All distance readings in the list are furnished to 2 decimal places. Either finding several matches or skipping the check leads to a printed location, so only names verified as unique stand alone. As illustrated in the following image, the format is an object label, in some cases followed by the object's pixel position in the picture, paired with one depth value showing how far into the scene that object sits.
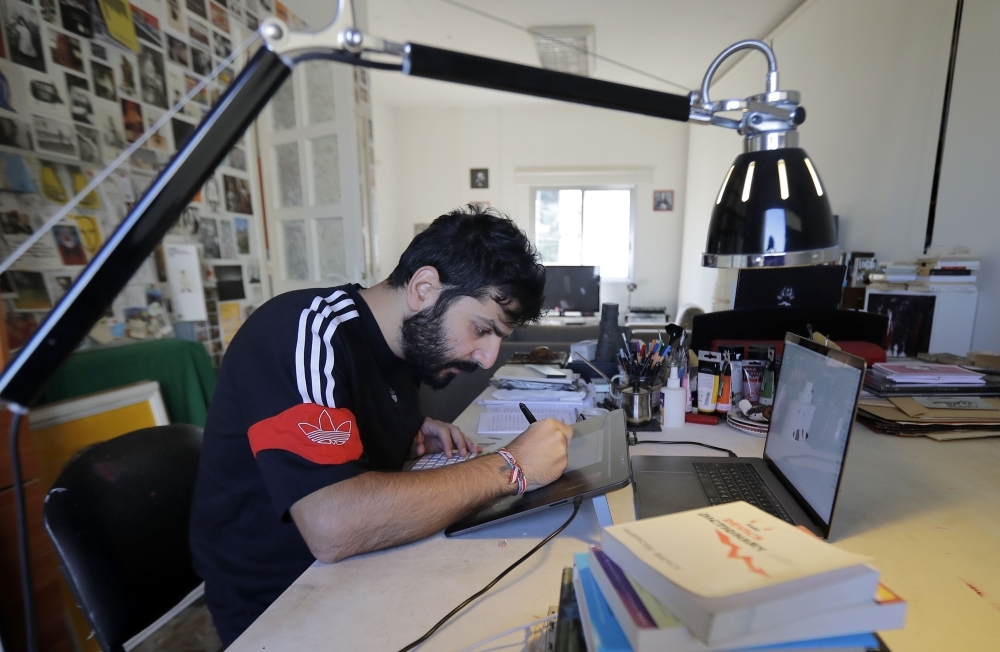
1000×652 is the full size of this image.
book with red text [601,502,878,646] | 0.36
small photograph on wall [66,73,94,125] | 1.43
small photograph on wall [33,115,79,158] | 1.33
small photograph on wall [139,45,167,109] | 1.67
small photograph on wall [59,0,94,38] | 1.41
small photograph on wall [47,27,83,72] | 1.38
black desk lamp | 0.35
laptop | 0.67
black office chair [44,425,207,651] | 0.72
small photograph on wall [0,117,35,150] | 1.23
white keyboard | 1.06
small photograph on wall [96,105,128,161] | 1.52
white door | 2.44
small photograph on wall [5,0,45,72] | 1.26
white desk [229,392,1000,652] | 0.55
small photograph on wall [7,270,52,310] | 1.29
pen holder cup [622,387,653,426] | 1.23
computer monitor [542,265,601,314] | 4.20
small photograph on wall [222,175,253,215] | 2.09
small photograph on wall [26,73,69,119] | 1.32
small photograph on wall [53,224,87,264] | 1.40
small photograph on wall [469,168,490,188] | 5.55
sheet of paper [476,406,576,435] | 1.23
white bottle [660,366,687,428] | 1.22
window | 5.57
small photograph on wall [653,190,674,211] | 5.41
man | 0.72
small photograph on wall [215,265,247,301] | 2.05
